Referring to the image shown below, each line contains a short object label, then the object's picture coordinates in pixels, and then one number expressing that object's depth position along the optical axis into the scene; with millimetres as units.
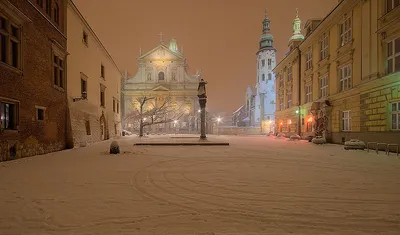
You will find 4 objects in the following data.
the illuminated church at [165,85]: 55406
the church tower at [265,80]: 67250
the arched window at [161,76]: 57812
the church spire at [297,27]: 39544
